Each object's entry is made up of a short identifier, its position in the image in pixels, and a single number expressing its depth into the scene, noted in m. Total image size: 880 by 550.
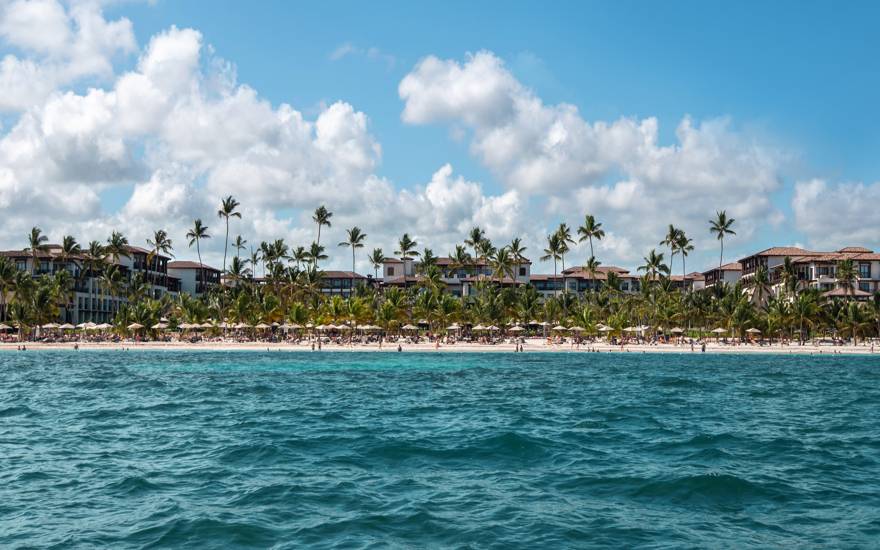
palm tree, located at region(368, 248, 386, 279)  161.88
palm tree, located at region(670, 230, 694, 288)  145.88
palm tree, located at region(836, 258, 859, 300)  120.94
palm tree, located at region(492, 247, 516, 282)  139.00
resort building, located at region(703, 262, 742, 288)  164.50
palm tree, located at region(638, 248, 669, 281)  136.62
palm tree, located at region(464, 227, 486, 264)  150.88
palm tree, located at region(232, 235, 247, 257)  157.10
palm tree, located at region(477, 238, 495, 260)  148.25
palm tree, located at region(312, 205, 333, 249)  149.62
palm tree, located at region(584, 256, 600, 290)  142.88
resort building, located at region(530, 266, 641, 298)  163.12
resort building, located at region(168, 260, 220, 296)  169.12
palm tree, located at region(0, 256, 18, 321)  109.38
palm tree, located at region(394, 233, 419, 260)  155.12
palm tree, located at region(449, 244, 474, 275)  149.38
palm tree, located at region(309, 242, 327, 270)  142.60
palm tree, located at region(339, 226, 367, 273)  151.25
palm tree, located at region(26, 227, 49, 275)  124.19
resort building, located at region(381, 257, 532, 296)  155.38
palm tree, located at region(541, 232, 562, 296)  145.25
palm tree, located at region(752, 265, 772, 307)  128.16
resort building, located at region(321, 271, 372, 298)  171.75
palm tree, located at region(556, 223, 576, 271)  145.38
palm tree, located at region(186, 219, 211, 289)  147.75
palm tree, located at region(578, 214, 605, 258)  143.88
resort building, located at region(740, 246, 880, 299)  131.88
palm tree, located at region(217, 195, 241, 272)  146.88
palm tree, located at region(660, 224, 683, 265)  146.00
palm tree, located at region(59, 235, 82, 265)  128.62
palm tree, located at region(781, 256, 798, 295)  126.28
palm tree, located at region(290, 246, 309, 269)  142.75
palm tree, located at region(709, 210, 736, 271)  146.12
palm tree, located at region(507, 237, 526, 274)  145.88
